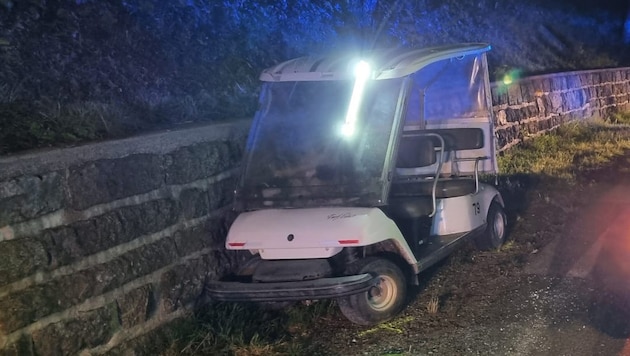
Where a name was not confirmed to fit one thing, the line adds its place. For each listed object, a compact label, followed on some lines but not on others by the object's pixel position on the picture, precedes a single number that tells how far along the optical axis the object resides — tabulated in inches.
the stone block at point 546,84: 513.7
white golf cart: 188.9
